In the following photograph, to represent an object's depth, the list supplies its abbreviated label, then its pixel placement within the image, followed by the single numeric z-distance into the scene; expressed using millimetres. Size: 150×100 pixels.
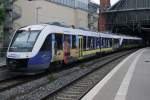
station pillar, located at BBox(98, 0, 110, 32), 47732
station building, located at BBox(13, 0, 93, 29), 25202
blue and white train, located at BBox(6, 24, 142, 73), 8223
